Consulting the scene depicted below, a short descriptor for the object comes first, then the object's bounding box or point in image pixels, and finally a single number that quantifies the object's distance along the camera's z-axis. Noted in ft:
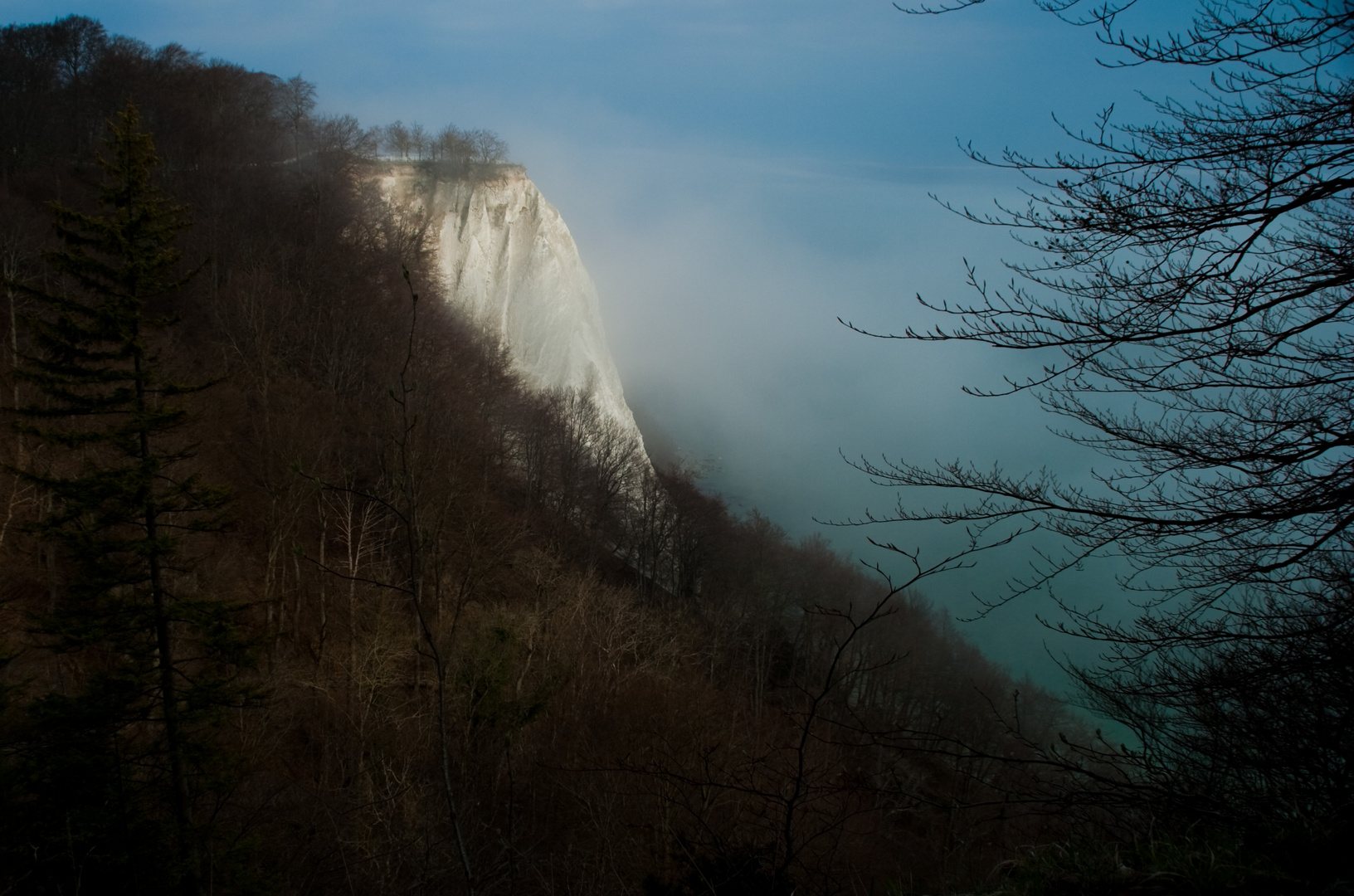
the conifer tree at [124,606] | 23.82
